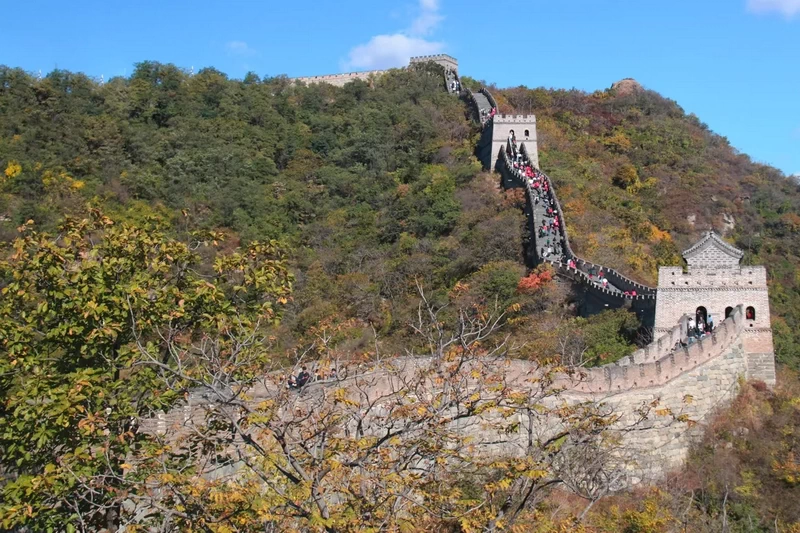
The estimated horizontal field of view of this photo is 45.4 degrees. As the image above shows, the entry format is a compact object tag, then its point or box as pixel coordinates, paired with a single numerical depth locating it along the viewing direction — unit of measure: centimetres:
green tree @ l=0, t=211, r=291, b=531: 1058
